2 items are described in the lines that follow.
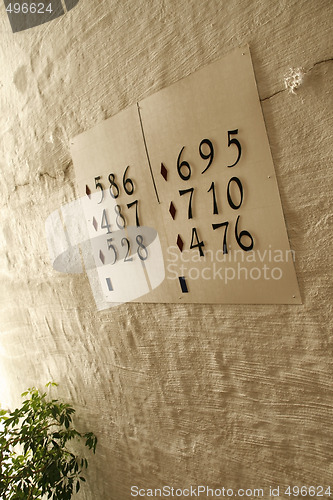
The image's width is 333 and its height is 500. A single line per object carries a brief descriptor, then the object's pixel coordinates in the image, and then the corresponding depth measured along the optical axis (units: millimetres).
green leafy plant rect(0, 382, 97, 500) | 1558
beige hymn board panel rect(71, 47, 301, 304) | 987
